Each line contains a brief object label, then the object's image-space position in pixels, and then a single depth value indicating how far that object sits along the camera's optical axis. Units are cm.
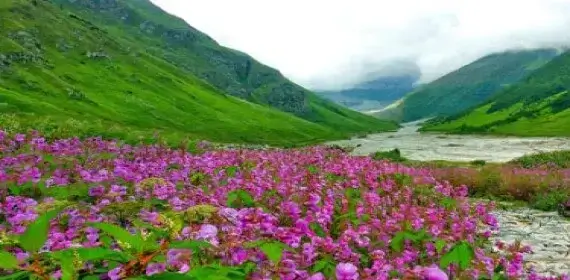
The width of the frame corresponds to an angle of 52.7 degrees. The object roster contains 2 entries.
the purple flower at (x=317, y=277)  439
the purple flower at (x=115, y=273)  346
